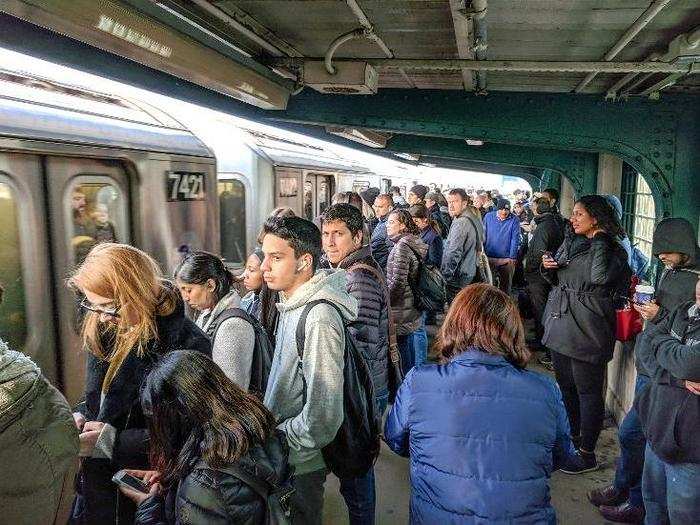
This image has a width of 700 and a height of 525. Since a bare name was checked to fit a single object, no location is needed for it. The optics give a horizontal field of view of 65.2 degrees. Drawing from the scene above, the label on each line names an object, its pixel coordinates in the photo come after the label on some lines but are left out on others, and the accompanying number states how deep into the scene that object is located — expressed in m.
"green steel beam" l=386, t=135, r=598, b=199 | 7.80
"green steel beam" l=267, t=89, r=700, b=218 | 4.46
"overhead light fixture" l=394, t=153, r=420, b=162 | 19.09
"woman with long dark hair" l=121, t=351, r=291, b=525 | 1.44
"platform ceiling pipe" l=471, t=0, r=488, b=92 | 2.56
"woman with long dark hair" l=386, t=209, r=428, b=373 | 4.11
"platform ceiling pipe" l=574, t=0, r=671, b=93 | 2.61
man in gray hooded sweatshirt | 2.10
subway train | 2.71
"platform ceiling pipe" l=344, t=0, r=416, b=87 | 2.90
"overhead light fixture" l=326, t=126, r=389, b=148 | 8.75
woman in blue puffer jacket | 1.73
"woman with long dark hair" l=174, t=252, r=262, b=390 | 2.20
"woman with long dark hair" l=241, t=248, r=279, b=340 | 2.92
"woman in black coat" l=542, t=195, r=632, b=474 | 3.60
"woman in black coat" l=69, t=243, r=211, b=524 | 2.10
